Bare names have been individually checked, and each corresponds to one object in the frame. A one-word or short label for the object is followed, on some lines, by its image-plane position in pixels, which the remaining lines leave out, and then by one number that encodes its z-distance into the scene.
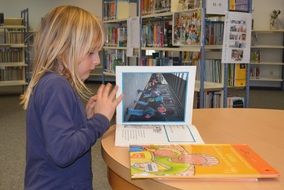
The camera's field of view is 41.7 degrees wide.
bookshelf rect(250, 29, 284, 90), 7.43
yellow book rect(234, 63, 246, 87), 3.29
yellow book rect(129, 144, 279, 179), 0.80
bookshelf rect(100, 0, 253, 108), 3.07
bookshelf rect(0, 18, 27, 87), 6.80
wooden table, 0.78
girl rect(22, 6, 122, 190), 0.96
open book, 1.20
